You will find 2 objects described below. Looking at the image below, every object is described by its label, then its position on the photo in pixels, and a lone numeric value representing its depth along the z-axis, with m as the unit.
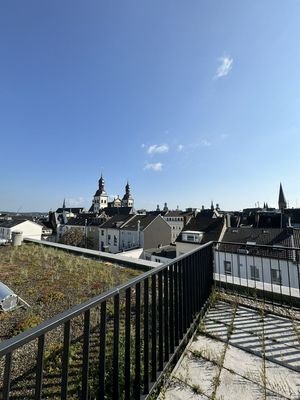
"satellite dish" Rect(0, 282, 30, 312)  2.70
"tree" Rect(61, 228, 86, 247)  38.30
